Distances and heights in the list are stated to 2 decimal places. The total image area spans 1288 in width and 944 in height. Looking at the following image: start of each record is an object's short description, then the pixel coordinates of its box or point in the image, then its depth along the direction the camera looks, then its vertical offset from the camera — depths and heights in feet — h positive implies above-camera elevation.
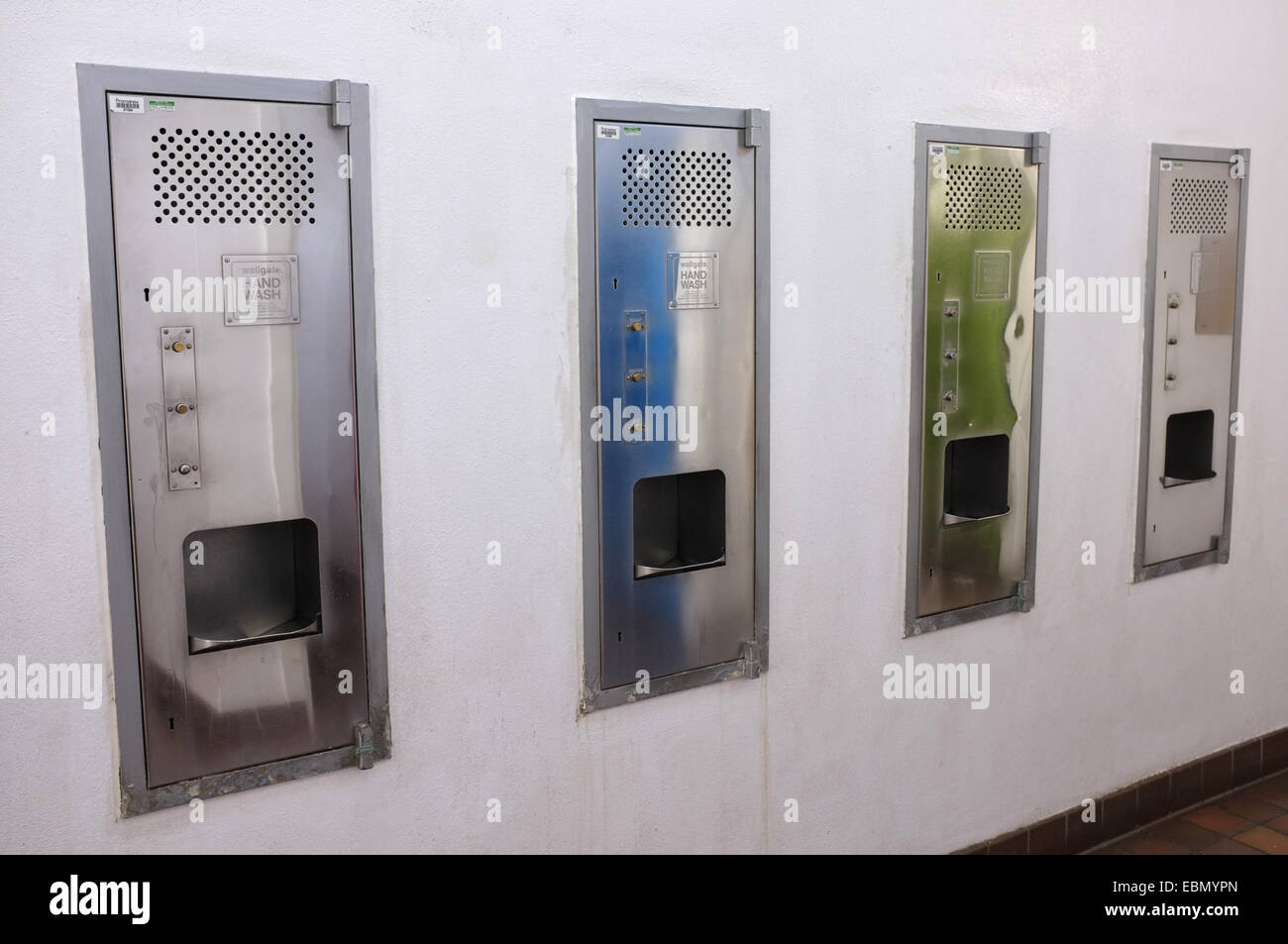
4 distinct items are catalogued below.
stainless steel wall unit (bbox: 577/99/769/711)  8.52 -0.51
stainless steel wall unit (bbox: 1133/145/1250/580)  11.87 -0.37
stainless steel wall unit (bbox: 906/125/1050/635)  10.20 -0.47
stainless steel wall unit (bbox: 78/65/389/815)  6.92 -0.57
